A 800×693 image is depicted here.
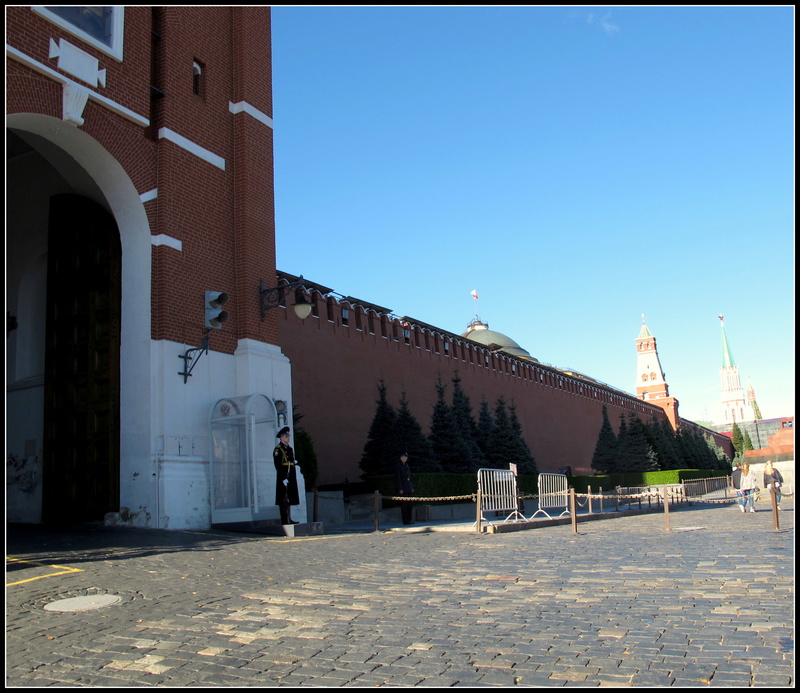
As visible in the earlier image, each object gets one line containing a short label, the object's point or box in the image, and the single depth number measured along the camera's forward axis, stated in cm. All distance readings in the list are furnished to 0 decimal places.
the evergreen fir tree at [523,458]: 2583
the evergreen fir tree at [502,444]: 2497
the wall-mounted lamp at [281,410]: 1209
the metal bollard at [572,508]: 1102
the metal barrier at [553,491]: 1598
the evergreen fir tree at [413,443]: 1931
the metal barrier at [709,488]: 3098
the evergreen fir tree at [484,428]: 2477
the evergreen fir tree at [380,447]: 1909
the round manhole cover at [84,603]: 499
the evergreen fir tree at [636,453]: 3734
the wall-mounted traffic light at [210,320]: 1102
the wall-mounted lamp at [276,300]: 1184
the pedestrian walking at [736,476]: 3633
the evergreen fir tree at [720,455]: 5834
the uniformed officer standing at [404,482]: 1302
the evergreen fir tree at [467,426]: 2222
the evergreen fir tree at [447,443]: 2147
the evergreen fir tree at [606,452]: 3794
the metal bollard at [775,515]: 1072
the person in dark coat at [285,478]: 1055
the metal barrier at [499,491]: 1348
